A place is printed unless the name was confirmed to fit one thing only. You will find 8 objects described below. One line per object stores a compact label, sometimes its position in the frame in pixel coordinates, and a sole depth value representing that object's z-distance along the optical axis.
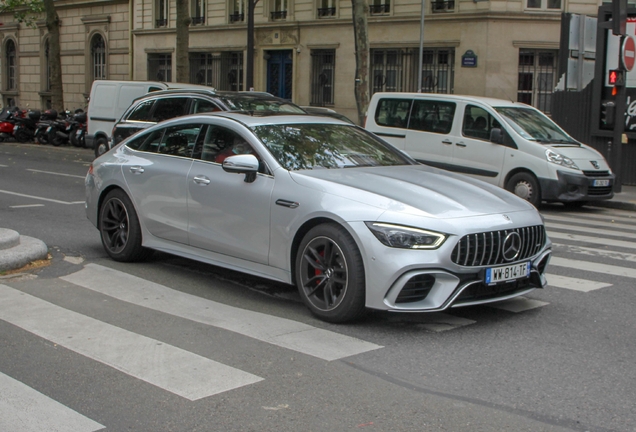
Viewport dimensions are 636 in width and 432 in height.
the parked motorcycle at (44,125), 29.00
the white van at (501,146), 13.68
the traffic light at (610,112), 15.88
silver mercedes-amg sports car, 5.68
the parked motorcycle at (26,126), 30.70
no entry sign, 15.51
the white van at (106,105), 21.45
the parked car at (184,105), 13.45
